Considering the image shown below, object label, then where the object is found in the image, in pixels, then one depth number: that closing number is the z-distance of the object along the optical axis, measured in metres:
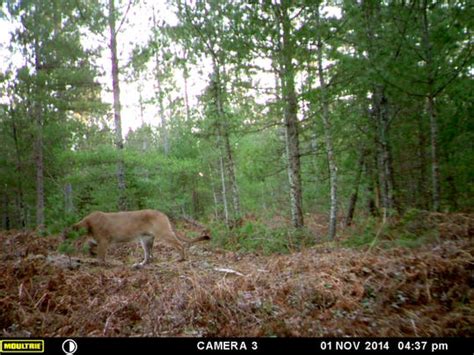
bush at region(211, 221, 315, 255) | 8.70
